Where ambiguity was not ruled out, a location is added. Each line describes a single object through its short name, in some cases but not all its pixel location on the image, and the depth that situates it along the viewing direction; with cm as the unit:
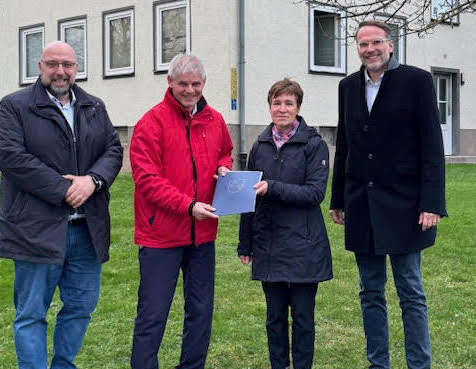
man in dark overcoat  415
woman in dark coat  423
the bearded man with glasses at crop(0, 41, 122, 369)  395
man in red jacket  407
